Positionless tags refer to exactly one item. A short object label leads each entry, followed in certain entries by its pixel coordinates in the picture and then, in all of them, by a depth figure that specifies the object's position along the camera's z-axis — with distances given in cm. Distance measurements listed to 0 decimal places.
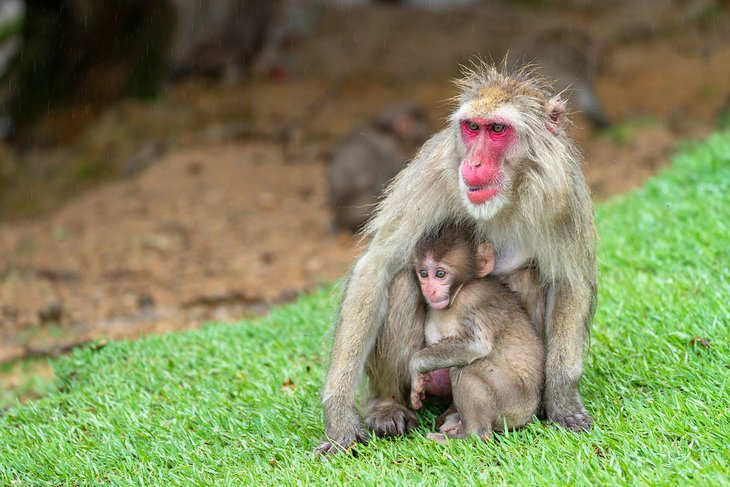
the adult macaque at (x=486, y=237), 775
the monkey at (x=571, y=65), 2387
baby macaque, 789
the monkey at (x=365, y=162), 1997
